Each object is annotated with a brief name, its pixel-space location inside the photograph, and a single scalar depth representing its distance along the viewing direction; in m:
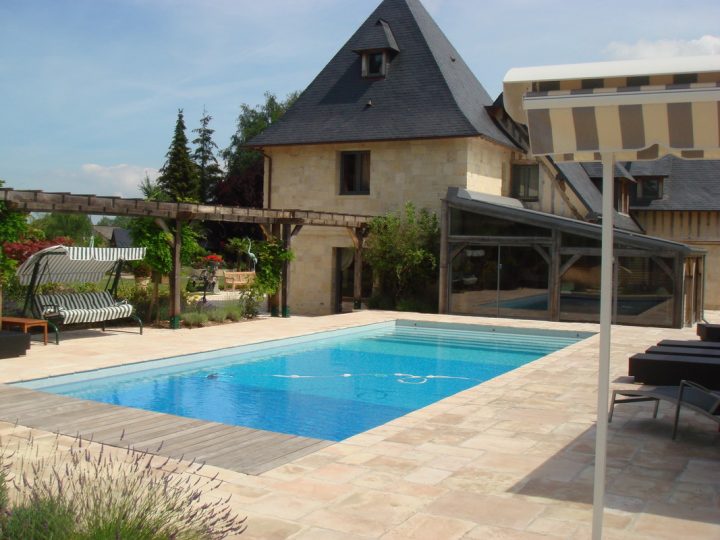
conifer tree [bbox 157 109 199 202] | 47.47
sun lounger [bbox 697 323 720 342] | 11.41
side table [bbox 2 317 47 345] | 11.46
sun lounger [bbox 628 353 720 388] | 7.55
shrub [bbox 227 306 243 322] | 16.31
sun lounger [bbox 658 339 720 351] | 9.10
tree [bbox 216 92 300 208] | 39.50
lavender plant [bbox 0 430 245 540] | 3.15
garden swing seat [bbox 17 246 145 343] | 12.16
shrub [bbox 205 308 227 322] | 15.80
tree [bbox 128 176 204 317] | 14.44
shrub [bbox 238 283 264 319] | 16.89
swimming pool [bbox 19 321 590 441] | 8.83
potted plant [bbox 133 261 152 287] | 22.95
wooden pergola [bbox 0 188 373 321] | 11.69
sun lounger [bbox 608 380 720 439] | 6.08
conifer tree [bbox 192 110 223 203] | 52.83
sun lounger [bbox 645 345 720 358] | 8.45
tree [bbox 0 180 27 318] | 11.25
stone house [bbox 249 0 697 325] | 18.56
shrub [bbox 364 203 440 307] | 18.95
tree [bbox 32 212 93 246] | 46.50
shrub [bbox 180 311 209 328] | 15.09
